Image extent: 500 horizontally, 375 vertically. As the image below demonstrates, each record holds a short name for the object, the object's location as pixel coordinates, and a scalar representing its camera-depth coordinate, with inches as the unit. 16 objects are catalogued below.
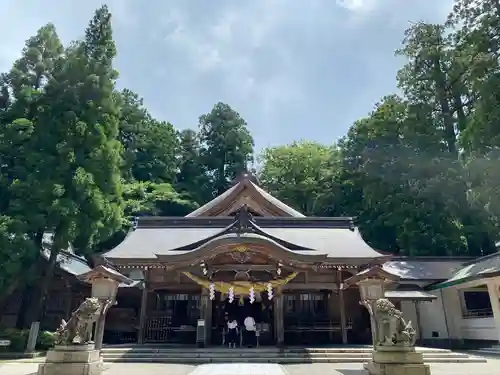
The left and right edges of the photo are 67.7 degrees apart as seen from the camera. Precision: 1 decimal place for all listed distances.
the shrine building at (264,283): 502.6
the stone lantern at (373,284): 363.3
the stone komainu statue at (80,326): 316.8
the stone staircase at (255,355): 431.8
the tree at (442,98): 860.0
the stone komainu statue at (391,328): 309.3
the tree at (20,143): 533.3
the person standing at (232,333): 532.7
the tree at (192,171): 1460.4
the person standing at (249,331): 527.2
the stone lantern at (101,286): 367.2
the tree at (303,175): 1342.3
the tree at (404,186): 893.2
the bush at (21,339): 519.5
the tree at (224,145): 1616.6
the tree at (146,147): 1364.4
